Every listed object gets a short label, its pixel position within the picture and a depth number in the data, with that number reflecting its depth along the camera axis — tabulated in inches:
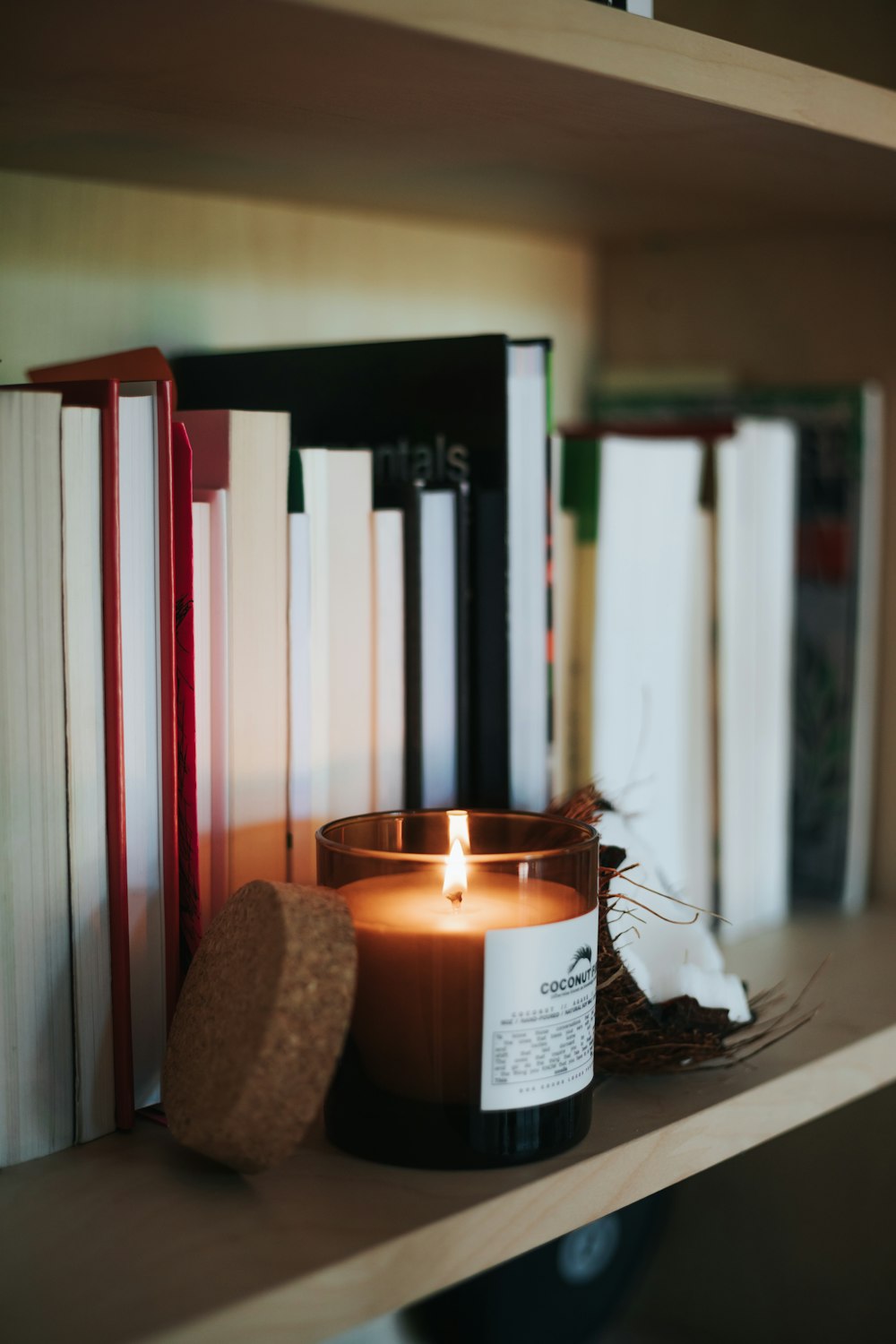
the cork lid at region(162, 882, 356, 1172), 17.0
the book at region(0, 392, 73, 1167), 18.4
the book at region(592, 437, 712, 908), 29.5
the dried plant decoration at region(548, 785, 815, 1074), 21.5
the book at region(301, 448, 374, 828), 23.2
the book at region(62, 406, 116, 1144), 19.1
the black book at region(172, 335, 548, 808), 24.7
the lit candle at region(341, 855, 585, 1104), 18.6
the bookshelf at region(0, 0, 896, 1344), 16.7
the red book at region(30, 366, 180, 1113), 19.4
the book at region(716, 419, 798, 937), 32.2
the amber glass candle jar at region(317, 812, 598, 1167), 18.6
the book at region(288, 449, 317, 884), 22.9
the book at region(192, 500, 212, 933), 21.6
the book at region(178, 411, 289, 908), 22.0
